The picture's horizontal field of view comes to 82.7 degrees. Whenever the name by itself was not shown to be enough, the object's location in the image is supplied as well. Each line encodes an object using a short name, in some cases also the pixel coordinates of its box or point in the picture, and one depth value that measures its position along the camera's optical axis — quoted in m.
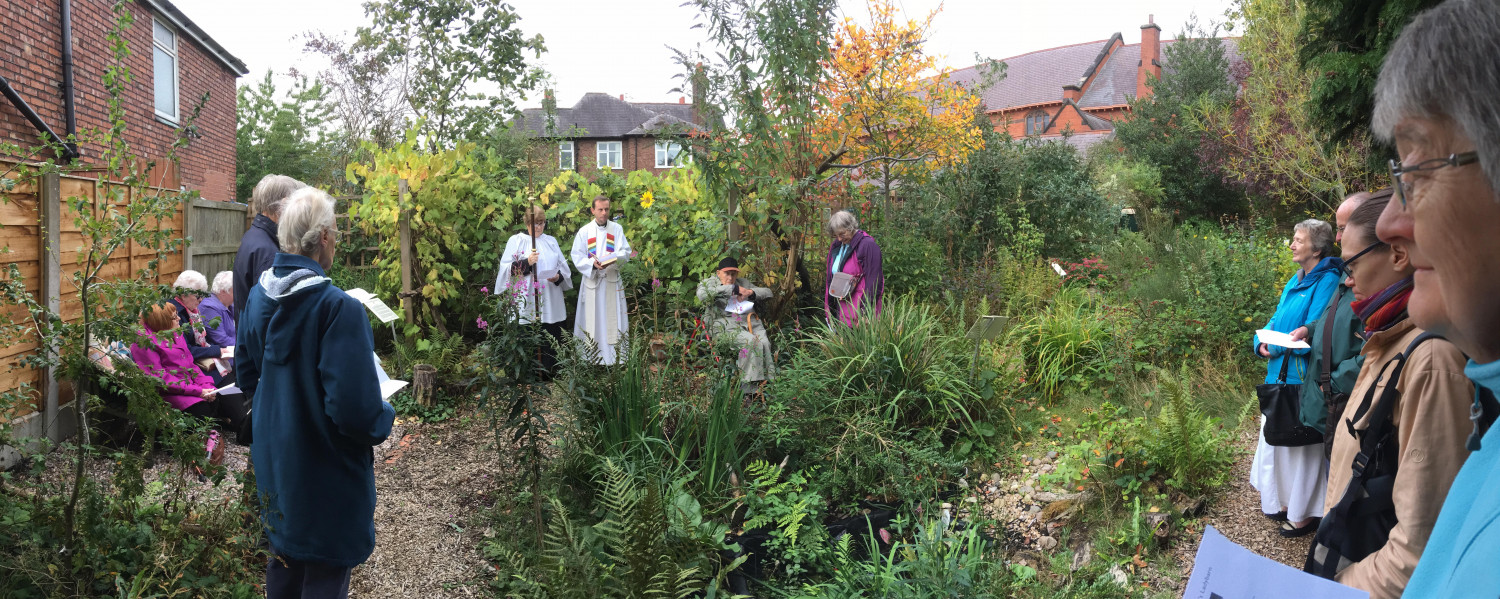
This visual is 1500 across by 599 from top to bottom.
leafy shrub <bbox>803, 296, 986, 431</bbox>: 5.78
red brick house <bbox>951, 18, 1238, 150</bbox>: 50.19
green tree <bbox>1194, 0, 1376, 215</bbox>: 11.54
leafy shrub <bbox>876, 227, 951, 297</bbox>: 8.40
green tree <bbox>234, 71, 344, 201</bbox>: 24.67
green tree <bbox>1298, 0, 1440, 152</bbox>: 4.90
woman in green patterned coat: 6.07
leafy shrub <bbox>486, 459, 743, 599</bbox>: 3.63
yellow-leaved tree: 9.95
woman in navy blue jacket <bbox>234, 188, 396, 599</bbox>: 2.78
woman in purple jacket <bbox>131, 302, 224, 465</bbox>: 5.64
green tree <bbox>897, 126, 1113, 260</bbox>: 11.30
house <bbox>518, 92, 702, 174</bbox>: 43.22
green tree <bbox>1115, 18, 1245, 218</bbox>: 20.58
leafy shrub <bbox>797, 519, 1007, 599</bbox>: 3.55
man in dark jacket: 4.26
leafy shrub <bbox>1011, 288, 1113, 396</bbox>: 6.80
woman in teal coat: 4.12
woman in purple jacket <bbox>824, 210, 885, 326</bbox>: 6.91
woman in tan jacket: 1.95
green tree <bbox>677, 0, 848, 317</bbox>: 6.62
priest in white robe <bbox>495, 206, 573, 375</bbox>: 8.05
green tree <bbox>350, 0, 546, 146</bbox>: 9.27
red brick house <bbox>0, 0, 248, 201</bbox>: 10.54
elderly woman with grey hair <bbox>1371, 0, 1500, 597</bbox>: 0.86
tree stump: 7.47
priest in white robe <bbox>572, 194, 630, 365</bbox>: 8.22
